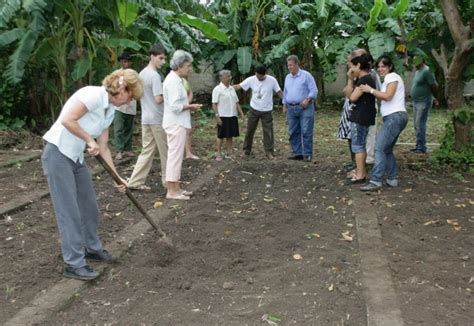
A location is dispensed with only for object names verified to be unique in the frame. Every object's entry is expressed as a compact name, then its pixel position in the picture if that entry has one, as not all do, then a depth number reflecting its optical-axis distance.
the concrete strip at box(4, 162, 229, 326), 3.78
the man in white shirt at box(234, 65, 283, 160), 9.36
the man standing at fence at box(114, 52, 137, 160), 9.08
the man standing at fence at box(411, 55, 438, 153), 9.97
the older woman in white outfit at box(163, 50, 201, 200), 6.63
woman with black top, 7.09
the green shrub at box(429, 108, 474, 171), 8.35
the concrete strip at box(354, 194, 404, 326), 3.65
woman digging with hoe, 4.13
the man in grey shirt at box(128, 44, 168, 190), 7.18
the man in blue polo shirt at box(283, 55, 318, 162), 9.08
